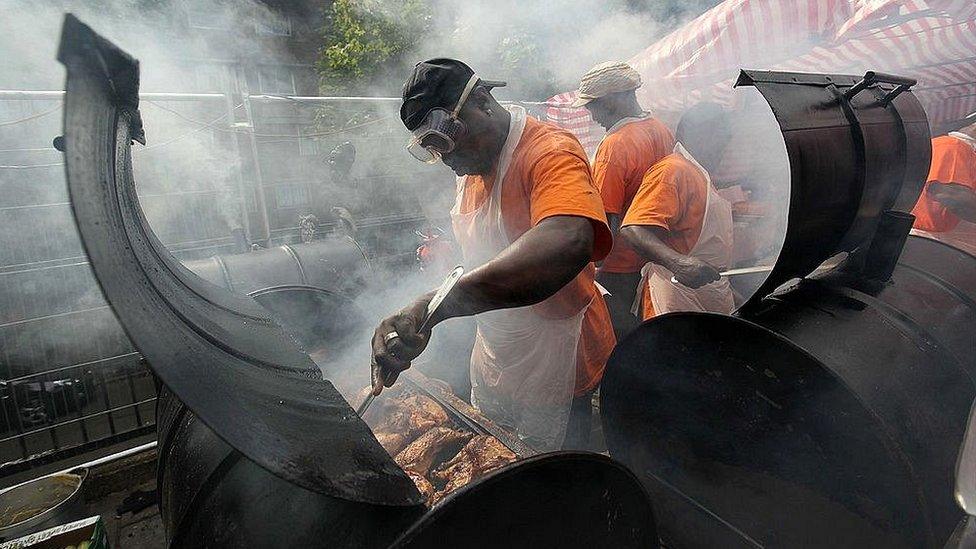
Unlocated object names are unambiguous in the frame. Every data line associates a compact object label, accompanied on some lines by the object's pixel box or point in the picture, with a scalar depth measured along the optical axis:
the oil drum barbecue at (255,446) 0.88
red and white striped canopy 4.61
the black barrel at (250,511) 1.17
